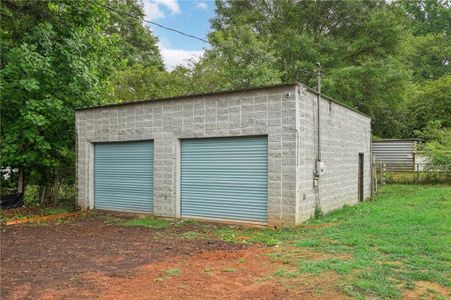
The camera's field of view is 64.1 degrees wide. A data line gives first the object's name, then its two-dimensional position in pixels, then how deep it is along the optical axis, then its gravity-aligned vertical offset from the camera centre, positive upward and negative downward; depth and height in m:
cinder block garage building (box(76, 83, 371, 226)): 7.59 +0.10
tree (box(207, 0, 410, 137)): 19.28 +6.61
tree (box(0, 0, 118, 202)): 10.02 +2.33
